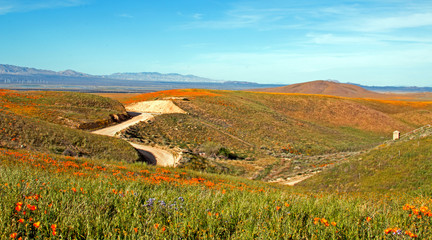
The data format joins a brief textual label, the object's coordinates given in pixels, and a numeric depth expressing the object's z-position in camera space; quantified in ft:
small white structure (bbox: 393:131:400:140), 111.68
